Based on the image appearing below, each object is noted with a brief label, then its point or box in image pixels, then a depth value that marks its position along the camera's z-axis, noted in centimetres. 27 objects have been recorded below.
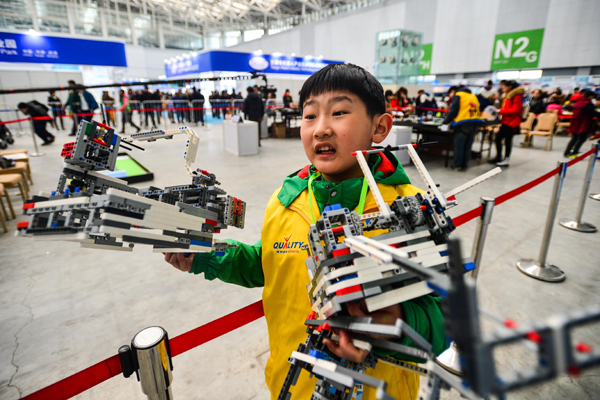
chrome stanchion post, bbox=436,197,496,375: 192
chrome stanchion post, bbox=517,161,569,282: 266
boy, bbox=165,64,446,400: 96
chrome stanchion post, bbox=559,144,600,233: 365
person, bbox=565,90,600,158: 704
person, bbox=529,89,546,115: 1083
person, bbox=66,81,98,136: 954
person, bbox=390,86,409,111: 810
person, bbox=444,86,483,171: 596
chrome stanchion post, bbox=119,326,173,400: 102
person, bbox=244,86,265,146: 928
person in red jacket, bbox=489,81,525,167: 625
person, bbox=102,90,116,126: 1135
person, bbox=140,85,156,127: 1275
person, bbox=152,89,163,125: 1355
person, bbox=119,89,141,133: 1114
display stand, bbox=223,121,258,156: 799
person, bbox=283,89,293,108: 1294
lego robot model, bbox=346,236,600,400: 34
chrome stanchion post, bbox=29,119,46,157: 800
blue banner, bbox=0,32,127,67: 1309
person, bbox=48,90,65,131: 1213
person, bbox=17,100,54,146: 836
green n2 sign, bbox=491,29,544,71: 1455
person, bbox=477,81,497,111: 883
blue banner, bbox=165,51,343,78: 1652
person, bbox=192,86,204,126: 1372
